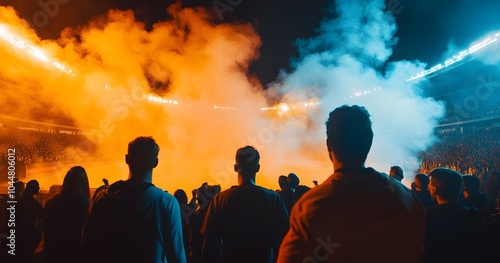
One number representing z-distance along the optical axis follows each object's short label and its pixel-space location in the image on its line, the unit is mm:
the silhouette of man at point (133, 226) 1702
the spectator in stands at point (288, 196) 3996
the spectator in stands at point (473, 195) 3467
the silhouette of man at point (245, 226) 2090
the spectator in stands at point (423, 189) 3878
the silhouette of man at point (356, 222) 1048
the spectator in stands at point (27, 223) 3633
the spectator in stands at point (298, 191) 4059
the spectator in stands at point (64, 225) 2170
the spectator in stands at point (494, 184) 4871
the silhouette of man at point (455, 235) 1953
